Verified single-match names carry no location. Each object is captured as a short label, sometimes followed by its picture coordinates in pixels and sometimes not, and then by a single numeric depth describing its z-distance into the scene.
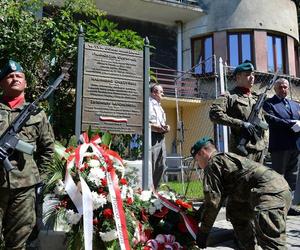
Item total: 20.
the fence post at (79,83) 5.00
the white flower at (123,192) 3.88
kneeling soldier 3.43
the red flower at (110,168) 3.92
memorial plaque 5.14
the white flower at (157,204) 4.02
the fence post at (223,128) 7.74
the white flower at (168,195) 4.31
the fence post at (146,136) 5.24
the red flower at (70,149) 4.11
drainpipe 18.19
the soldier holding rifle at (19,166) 3.19
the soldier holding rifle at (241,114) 4.61
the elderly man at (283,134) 6.00
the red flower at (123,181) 3.99
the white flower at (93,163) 3.87
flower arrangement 3.61
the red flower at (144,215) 3.97
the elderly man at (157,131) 6.06
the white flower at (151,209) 4.00
